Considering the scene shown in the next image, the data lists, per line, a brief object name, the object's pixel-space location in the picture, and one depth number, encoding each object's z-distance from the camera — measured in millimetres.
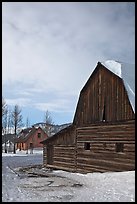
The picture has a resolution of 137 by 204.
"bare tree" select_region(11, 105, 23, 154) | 61694
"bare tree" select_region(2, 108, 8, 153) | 57138
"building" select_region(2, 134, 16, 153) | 101500
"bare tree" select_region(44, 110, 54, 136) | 90188
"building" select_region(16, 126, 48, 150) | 80438
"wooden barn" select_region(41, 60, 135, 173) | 19844
